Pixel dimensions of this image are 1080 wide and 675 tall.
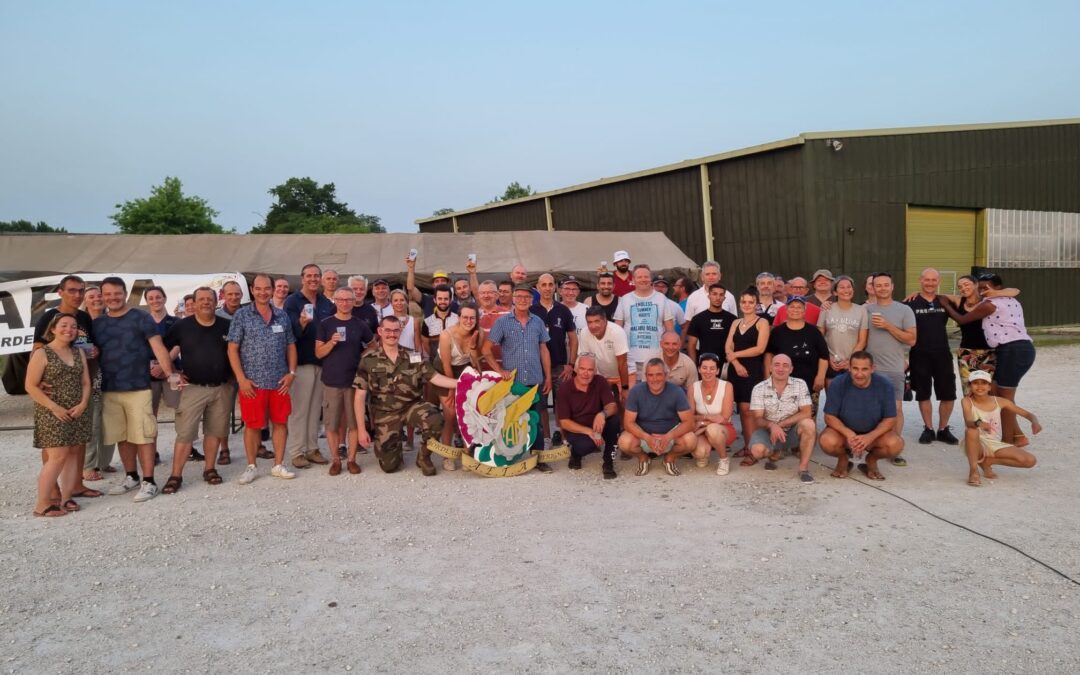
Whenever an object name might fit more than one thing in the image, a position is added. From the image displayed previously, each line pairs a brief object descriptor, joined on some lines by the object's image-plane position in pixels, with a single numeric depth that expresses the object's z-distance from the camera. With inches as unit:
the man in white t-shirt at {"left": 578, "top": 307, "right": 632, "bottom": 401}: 239.5
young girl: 196.4
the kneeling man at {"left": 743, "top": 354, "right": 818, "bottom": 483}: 218.7
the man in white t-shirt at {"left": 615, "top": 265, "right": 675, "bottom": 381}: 249.6
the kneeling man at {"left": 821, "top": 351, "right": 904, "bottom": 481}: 206.1
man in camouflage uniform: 229.3
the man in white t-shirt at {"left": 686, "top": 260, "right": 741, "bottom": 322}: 257.9
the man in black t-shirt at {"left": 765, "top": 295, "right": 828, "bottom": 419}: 229.1
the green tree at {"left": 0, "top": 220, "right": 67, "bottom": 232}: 2000.7
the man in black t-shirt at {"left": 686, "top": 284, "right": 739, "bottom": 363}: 248.7
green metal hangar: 652.1
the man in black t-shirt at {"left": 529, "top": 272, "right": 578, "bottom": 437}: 266.7
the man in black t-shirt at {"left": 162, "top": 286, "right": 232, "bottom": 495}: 213.8
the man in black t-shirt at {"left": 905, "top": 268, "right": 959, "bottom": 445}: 246.5
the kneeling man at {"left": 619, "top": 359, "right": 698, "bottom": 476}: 218.8
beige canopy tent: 463.2
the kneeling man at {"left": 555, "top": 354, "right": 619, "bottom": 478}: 224.1
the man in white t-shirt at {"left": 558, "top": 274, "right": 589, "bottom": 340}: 279.2
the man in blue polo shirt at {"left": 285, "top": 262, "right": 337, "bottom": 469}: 240.1
